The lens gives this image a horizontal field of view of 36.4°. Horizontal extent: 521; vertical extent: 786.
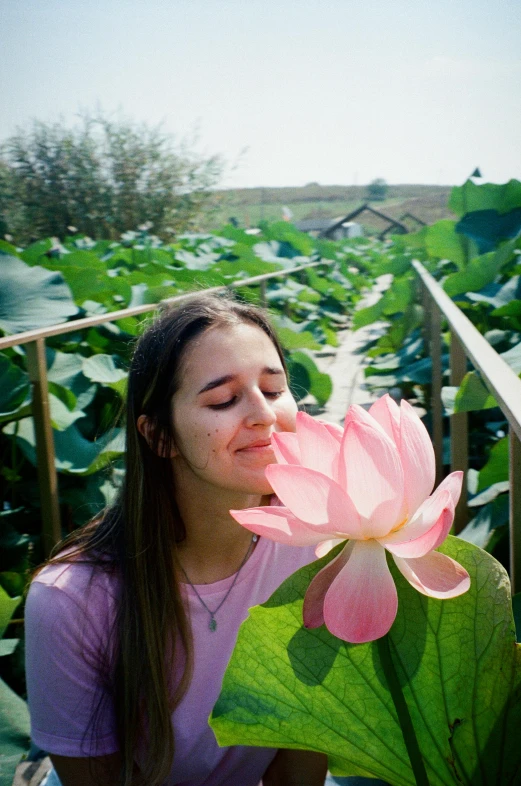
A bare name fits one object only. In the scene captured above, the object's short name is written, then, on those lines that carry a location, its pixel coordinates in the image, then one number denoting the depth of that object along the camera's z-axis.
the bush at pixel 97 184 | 16.20
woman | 1.09
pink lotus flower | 0.40
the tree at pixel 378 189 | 72.38
